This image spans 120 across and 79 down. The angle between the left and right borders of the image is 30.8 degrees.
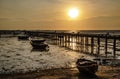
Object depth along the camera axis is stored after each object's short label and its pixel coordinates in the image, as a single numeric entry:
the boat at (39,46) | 46.43
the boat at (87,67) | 18.61
